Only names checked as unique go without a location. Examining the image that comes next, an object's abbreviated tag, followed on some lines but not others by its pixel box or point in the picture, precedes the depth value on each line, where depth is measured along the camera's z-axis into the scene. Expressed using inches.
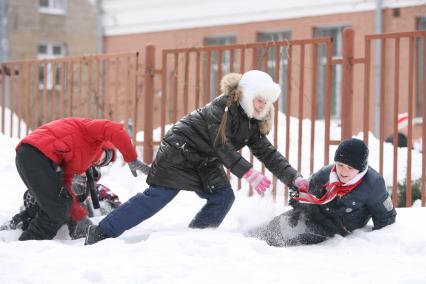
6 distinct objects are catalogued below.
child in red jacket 382.9
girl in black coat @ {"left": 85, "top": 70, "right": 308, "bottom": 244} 362.3
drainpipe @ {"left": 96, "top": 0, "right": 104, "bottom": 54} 1597.2
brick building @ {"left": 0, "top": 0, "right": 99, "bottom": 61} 1649.9
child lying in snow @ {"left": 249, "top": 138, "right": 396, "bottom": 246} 361.4
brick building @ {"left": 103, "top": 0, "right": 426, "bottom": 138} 1071.0
